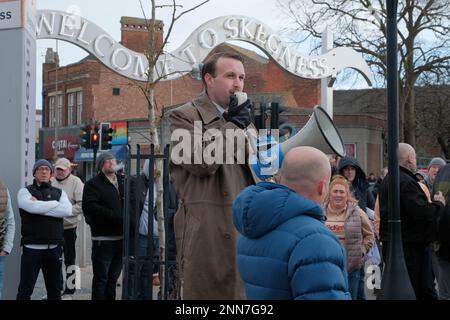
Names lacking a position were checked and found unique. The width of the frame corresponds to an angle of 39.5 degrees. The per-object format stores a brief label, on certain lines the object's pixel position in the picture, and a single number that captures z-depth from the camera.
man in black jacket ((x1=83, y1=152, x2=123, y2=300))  7.32
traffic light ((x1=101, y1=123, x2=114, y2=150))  21.38
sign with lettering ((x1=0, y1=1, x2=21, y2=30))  6.79
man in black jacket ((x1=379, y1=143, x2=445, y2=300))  5.97
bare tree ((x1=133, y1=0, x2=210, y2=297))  6.62
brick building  43.62
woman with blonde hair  6.53
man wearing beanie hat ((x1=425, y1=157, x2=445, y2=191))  9.09
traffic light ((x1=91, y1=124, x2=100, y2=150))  22.27
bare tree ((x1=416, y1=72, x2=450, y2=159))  34.50
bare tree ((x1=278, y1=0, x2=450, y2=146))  26.86
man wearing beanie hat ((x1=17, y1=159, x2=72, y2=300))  6.71
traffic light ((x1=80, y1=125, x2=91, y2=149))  22.19
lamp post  5.82
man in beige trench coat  3.30
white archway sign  8.05
